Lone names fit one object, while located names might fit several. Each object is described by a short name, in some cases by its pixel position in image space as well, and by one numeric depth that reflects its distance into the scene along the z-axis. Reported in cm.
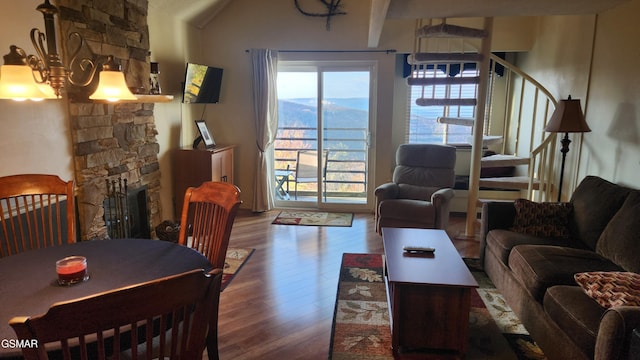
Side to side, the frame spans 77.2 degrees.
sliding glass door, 531
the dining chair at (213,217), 204
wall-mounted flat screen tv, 453
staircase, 422
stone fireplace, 307
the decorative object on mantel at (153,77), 371
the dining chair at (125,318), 90
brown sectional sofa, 183
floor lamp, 351
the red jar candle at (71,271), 148
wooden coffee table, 221
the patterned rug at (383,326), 232
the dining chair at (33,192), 209
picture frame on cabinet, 491
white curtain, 514
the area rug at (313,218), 496
